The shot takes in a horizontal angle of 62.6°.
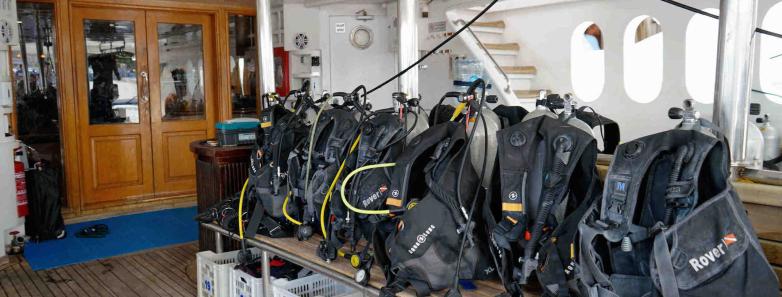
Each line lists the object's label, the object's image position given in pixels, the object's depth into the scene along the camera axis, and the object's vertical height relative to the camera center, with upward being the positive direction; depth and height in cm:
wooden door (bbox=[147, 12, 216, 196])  672 -4
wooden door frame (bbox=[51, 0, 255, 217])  603 +0
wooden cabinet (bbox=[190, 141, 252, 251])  385 -51
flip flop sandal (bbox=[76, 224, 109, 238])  564 -126
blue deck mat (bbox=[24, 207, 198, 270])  505 -130
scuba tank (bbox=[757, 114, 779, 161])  494 -45
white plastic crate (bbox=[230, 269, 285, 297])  305 -95
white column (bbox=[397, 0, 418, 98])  306 +22
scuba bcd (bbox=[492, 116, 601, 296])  179 -32
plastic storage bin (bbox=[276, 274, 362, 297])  285 -92
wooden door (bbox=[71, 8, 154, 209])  629 -16
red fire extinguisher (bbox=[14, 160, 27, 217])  505 -79
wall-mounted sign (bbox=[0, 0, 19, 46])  471 +49
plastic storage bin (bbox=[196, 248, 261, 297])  329 -96
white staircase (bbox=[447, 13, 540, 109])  629 +25
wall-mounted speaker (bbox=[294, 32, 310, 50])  671 +48
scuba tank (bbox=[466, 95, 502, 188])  224 -21
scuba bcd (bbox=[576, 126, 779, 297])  149 -36
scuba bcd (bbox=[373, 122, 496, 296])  201 -44
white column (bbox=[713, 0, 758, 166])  197 +5
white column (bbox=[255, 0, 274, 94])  379 +25
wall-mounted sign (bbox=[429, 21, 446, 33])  651 +60
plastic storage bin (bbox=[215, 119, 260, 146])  391 -27
